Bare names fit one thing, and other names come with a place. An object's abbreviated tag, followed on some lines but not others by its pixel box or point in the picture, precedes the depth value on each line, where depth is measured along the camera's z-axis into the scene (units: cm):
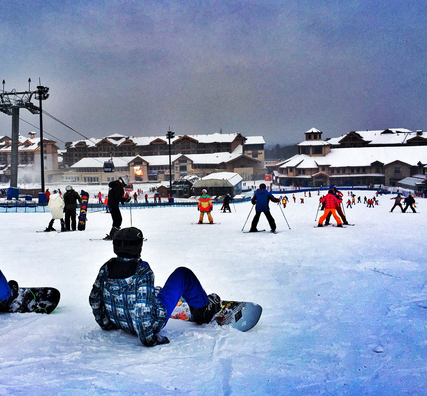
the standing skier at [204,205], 1357
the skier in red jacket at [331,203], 1123
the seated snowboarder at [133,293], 272
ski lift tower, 3281
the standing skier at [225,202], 2209
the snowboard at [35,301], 356
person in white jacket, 1176
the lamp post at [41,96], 2628
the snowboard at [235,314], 319
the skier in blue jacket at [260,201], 1079
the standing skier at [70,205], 1148
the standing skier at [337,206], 1131
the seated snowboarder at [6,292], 343
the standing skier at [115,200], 955
